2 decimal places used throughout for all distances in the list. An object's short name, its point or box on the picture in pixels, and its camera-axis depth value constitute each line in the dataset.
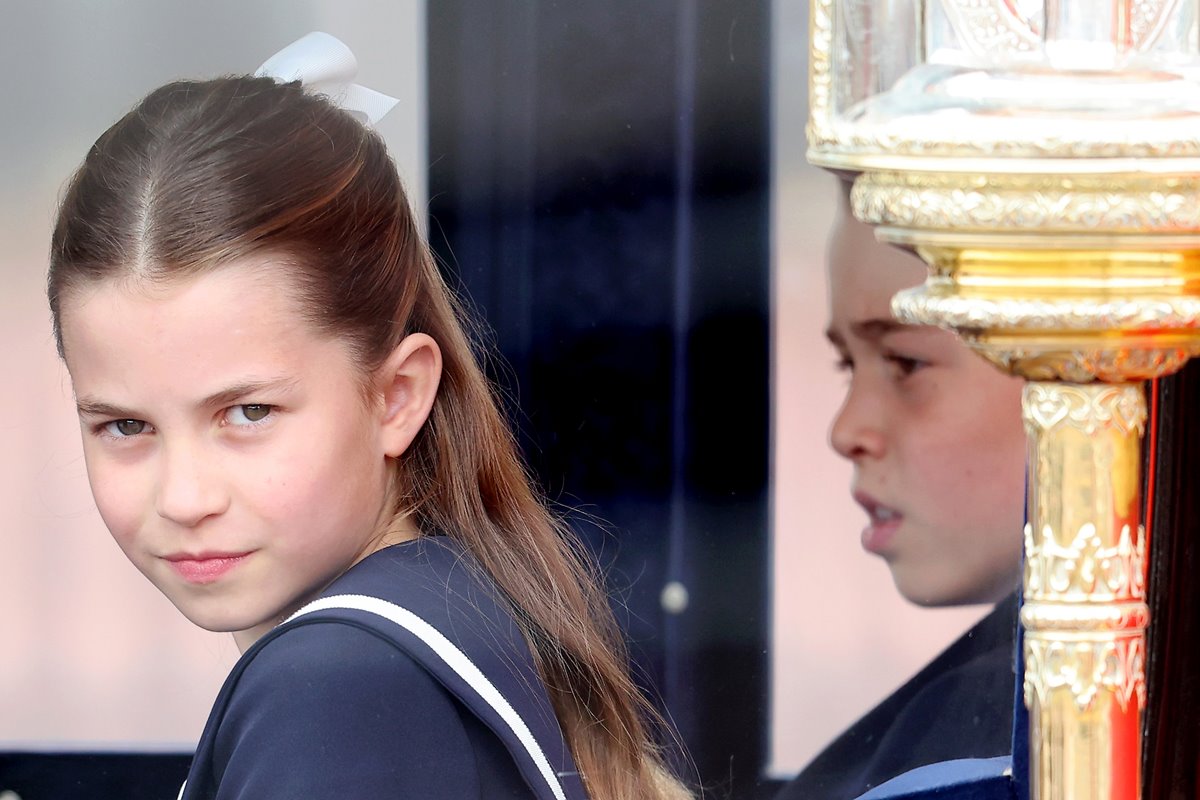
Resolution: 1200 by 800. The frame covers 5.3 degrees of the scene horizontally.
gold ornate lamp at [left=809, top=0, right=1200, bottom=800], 5.18
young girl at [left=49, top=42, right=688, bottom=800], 5.37
